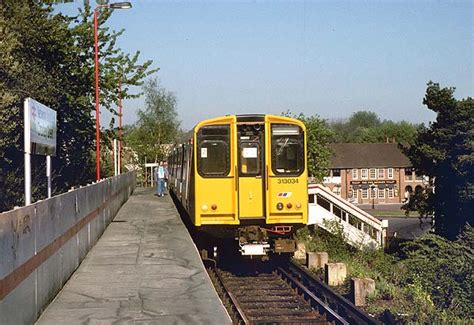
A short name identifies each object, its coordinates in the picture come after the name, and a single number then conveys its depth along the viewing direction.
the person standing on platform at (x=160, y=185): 33.95
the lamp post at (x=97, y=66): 25.20
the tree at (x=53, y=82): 21.66
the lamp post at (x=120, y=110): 31.81
